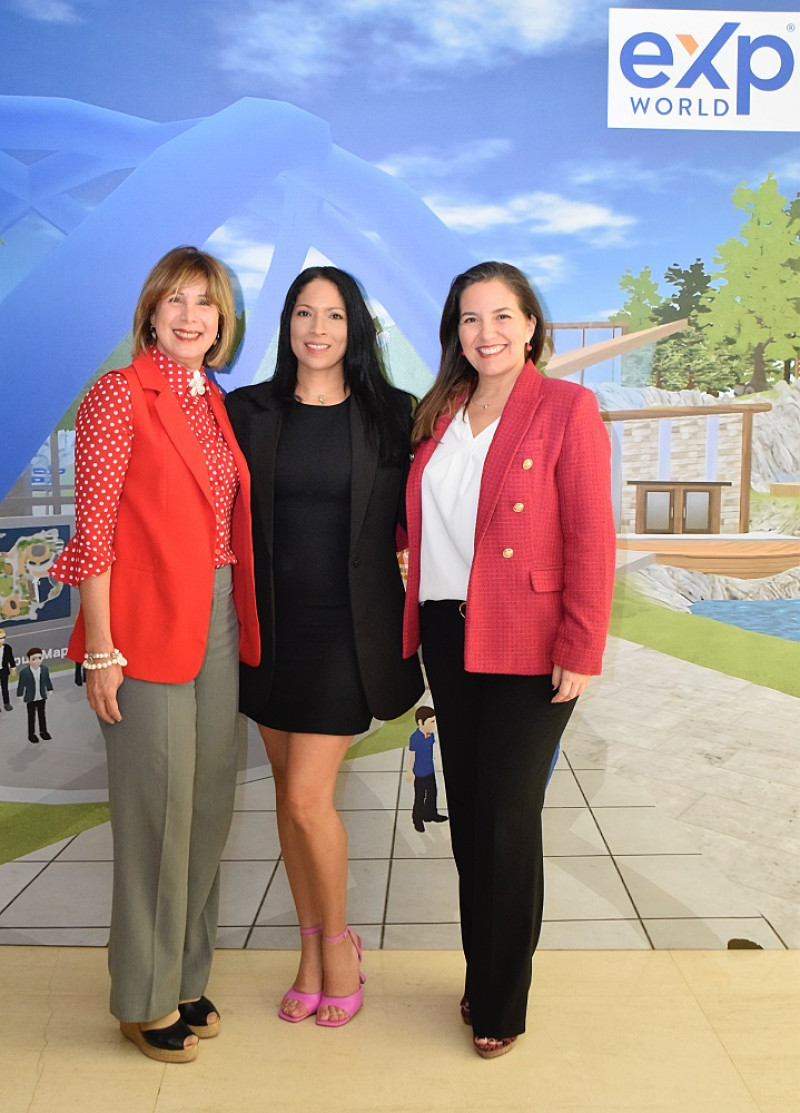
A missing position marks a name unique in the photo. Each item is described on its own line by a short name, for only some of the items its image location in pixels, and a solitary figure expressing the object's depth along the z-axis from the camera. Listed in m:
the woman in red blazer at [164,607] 1.84
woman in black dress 2.00
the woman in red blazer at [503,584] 1.84
